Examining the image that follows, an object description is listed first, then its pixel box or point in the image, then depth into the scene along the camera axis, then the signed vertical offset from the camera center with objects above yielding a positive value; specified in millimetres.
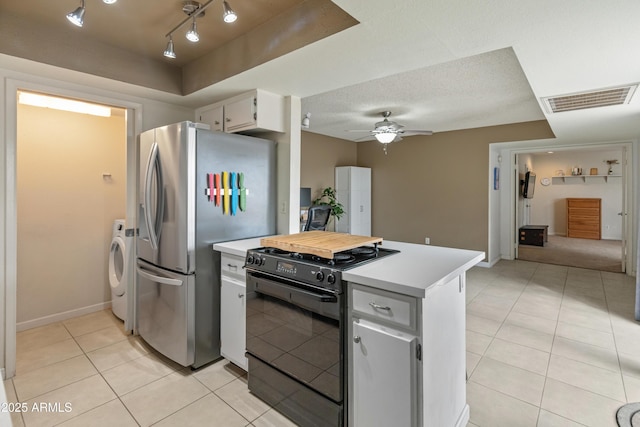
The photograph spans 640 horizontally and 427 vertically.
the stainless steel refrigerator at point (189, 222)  2275 -107
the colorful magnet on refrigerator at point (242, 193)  2557 +128
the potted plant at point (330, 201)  5863 +149
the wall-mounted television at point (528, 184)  8170 +655
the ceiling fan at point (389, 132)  4024 +992
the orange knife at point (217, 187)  2382 +165
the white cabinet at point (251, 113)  2686 +861
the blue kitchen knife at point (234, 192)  2494 +132
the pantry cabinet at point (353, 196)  6266 +254
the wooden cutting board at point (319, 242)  1747 -208
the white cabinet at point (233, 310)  2205 -739
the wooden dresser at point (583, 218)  8328 -240
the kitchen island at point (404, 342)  1335 -612
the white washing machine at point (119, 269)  3098 -631
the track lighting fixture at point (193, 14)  1720 +1217
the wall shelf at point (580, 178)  8127 +845
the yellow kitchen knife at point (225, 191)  2434 +137
